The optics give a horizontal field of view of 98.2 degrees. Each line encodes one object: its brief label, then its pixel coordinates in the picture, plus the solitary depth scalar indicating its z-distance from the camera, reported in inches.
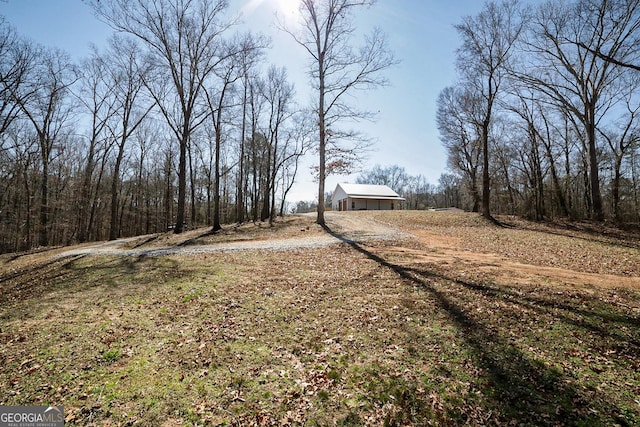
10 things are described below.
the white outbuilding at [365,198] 1611.7
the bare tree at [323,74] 637.3
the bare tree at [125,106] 745.6
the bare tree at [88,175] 811.4
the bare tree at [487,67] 711.7
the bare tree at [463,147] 1059.2
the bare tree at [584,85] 674.2
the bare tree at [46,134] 735.7
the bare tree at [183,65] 636.7
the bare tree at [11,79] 559.1
